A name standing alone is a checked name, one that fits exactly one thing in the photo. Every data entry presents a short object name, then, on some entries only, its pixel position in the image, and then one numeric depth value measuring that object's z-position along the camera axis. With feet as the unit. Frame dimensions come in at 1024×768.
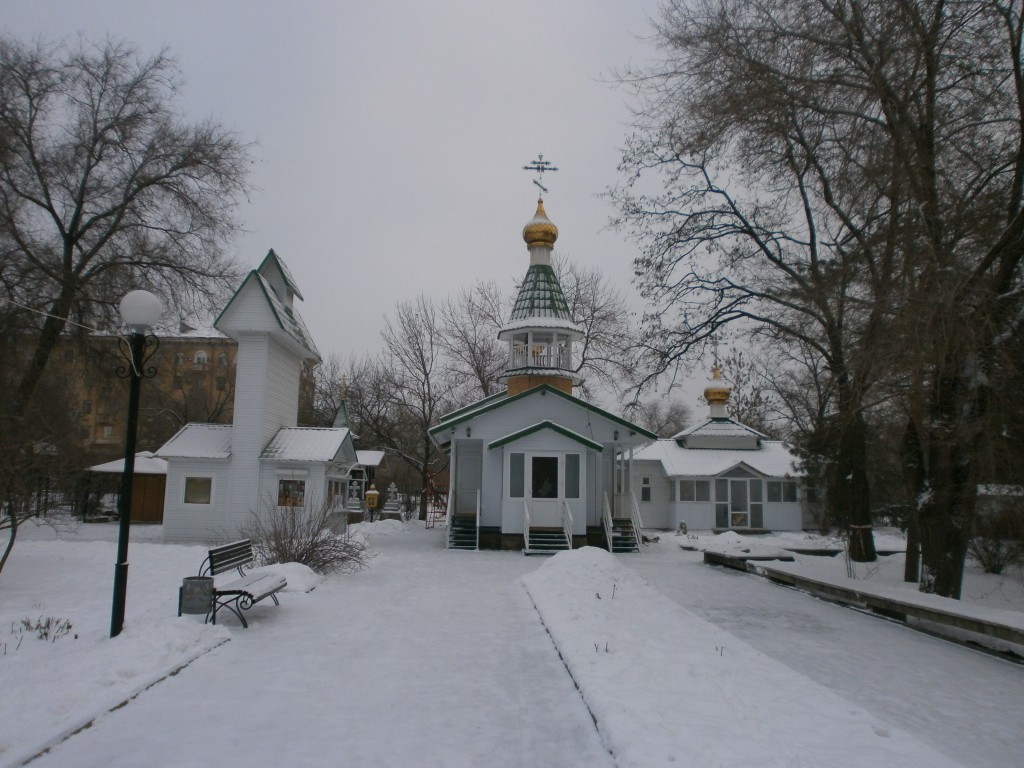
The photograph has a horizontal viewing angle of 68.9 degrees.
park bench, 29.96
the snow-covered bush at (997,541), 46.08
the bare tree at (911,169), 32.50
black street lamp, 26.56
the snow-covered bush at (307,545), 44.21
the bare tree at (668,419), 249.77
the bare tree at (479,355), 130.41
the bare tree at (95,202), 62.34
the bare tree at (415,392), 127.03
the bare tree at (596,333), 124.98
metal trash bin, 29.58
